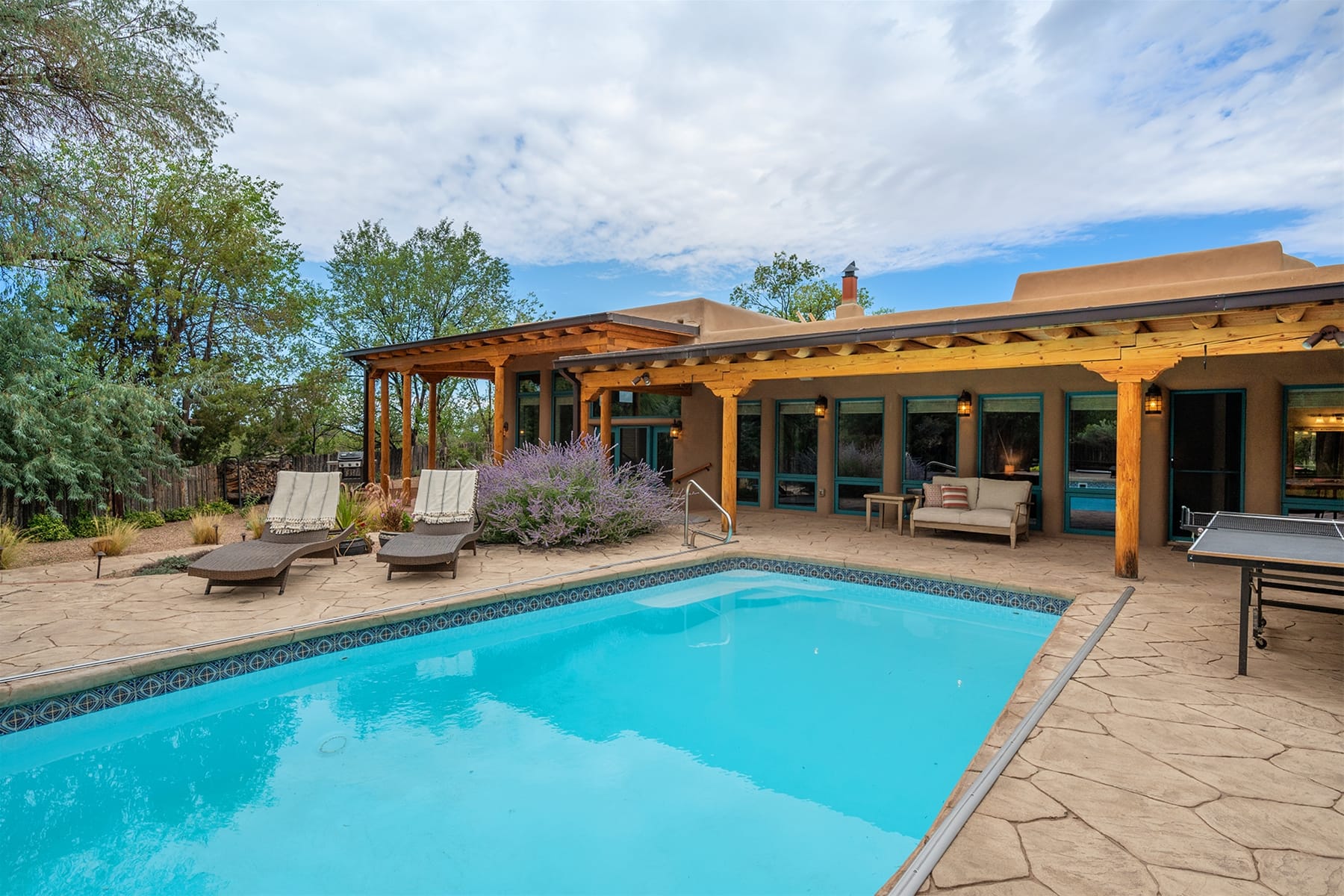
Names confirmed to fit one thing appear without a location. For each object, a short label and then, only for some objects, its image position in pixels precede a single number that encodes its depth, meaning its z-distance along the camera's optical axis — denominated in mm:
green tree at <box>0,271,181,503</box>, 9930
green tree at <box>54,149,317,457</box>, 13875
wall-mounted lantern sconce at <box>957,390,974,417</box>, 10445
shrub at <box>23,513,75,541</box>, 10312
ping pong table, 3570
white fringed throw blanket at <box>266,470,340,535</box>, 7219
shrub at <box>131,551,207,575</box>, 7223
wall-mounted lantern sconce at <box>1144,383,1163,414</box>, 8625
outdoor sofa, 8961
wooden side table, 10281
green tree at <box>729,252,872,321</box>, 29797
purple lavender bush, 8406
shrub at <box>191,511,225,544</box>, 9406
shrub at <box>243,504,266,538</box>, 9154
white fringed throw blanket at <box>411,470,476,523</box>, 7992
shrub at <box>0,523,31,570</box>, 7883
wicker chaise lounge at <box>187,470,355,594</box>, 5957
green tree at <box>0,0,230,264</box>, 7188
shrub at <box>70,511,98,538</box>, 10781
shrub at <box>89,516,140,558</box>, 8531
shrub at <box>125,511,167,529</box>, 11969
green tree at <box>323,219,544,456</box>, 24047
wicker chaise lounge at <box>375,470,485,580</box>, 6637
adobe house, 6719
